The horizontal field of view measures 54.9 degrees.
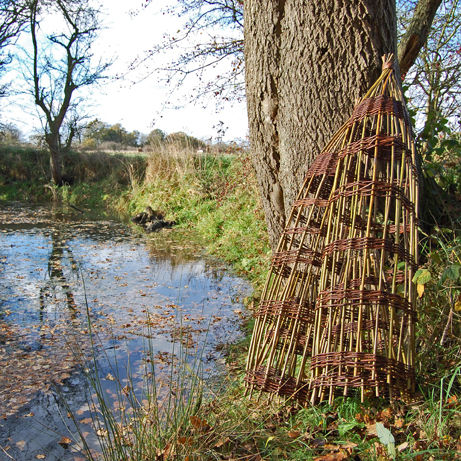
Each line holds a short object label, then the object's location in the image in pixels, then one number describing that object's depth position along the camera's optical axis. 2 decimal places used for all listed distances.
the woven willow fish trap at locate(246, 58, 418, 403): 2.44
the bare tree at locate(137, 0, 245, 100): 9.46
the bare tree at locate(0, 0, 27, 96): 18.49
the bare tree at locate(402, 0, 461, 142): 7.89
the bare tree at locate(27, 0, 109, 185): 19.12
